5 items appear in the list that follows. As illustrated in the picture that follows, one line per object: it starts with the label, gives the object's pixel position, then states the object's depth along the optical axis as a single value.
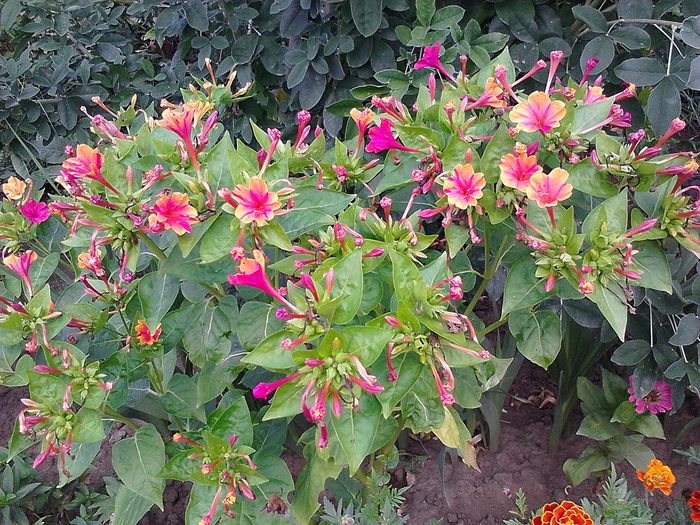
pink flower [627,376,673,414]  1.42
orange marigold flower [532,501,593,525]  1.19
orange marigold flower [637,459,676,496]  1.39
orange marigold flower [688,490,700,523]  1.36
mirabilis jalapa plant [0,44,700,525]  0.86
